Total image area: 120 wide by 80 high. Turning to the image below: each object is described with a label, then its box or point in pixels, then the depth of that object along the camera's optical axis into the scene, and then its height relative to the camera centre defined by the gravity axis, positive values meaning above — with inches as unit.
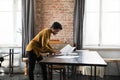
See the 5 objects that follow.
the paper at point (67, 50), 130.6 -8.0
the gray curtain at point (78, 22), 180.3 +18.7
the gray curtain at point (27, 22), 182.6 +19.0
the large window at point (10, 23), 192.5 +18.9
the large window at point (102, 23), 188.0 +18.4
